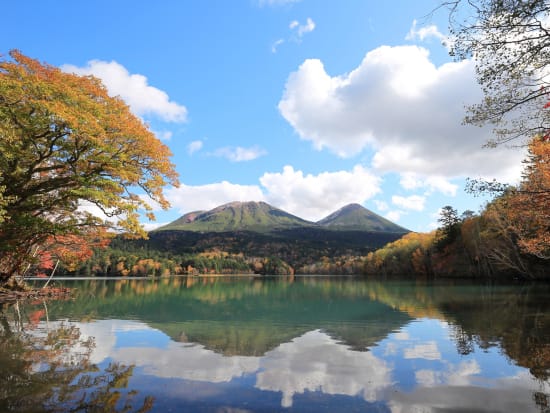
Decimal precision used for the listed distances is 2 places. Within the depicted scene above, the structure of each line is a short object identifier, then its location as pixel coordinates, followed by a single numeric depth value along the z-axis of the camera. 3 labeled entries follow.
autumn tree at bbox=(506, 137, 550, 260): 19.86
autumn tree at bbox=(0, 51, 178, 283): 14.26
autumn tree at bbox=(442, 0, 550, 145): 8.02
